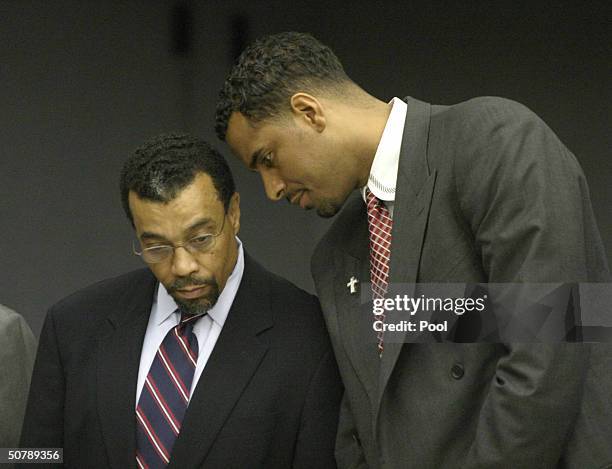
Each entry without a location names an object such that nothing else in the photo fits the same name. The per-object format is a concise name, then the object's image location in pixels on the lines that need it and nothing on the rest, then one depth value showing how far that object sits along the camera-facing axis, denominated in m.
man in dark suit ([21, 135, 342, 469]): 4.99
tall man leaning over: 4.14
